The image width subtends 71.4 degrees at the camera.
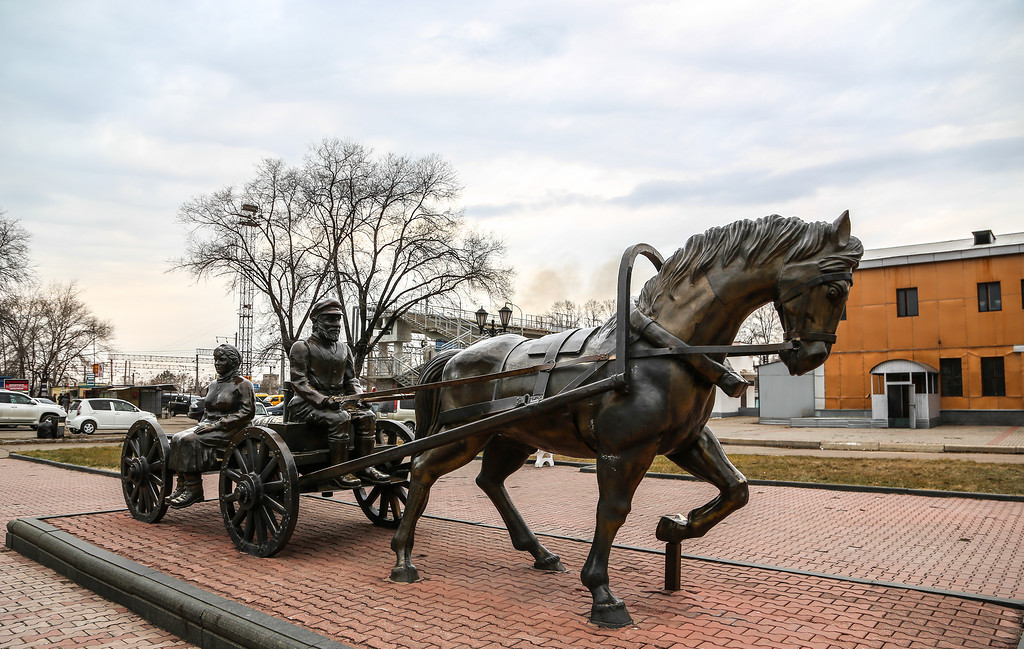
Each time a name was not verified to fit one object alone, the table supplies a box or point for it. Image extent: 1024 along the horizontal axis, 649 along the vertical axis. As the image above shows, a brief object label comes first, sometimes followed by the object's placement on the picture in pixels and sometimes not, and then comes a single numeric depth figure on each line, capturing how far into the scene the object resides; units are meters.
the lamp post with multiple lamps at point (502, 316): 16.84
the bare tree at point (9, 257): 29.00
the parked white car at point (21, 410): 28.36
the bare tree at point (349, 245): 26.56
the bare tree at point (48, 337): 49.56
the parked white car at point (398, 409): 31.81
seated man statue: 6.43
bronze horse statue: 4.00
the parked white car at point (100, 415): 27.39
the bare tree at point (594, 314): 54.78
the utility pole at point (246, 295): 27.31
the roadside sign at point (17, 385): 39.12
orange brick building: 28.16
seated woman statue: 6.94
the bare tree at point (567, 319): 45.00
